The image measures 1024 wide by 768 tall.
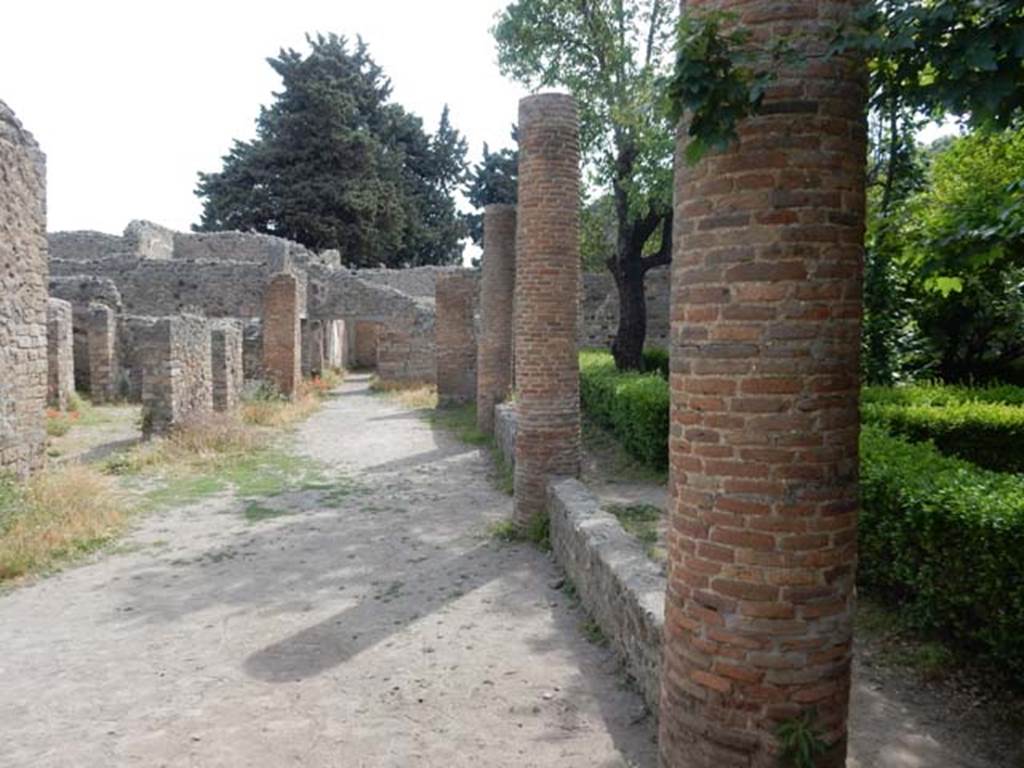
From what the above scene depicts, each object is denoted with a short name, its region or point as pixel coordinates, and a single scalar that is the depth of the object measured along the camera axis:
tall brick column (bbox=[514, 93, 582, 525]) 8.20
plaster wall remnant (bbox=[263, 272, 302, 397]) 20.72
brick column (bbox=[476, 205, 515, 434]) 15.20
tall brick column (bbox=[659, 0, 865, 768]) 2.86
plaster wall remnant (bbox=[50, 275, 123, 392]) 20.84
